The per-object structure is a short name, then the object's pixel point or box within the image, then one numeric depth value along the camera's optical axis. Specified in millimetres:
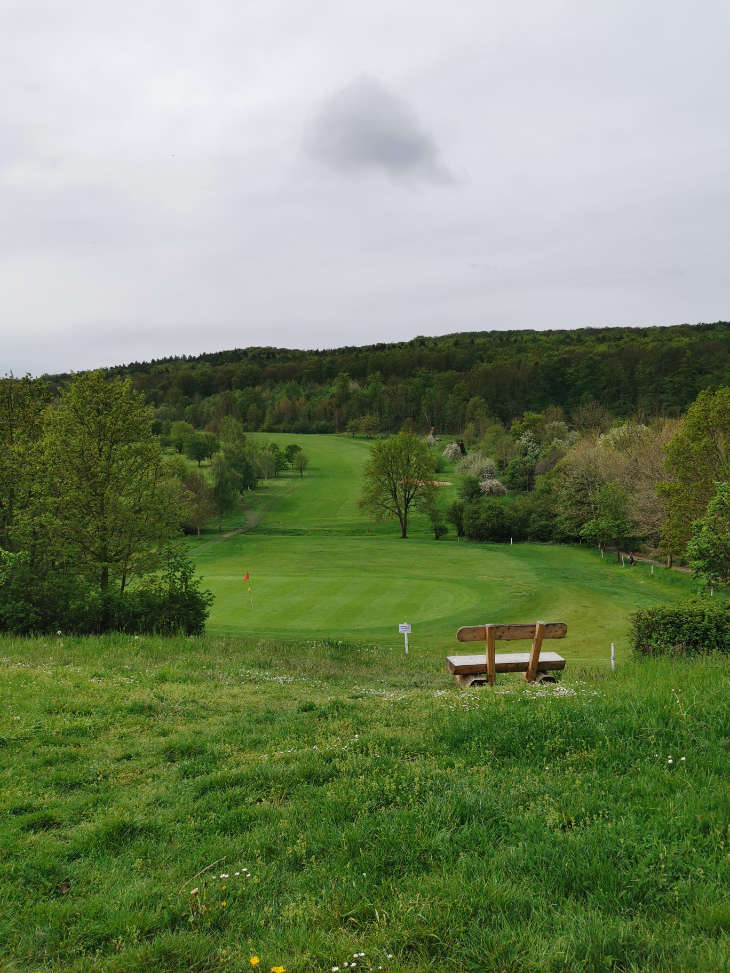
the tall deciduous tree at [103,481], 21094
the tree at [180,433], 105462
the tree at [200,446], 97000
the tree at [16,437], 19906
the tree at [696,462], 34125
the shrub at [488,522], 59219
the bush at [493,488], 76125
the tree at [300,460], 98812
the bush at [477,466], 83188
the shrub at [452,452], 103875
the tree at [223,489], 70812
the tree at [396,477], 67500
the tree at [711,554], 22594
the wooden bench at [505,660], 10383
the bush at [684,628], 13867
